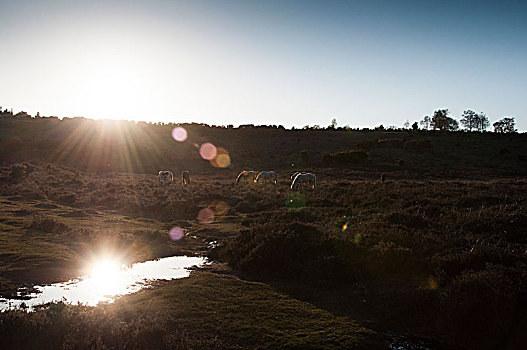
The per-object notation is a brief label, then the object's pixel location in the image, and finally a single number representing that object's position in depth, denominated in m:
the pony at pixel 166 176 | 42.25
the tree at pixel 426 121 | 154.19
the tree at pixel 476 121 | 152.75
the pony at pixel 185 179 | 40.56
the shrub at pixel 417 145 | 71.15
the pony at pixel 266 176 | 40.27
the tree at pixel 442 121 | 146.00
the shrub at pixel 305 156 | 65.44
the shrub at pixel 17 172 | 35.44
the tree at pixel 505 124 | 147.38
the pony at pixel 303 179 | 35.38
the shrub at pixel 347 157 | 60.62
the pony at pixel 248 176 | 43.13
